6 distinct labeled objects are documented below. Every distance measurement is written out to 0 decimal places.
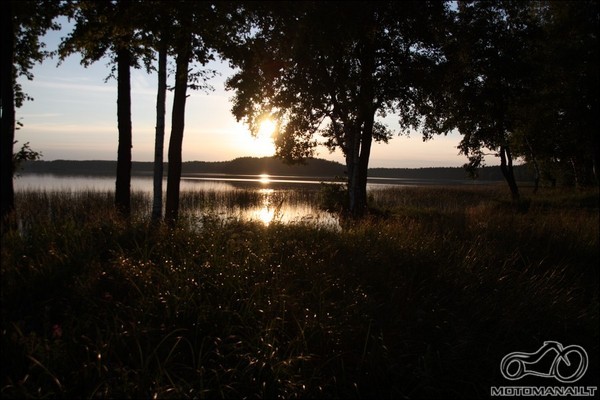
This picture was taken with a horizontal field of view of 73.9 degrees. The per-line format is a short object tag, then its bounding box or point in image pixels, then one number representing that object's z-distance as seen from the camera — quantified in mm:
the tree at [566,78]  28422
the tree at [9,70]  11609
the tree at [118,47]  12453
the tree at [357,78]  17984
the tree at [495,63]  28203
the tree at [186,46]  10422
